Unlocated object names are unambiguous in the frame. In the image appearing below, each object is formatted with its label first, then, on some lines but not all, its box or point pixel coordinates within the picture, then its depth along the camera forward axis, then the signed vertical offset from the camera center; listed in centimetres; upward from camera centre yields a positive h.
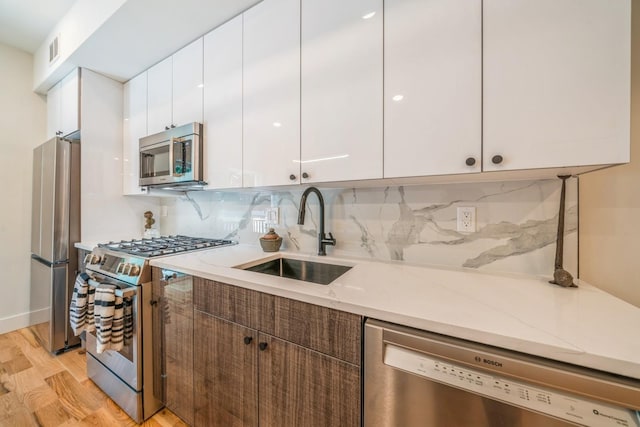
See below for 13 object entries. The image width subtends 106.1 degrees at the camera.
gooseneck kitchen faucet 134 -7
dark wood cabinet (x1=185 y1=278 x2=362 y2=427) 79 -58
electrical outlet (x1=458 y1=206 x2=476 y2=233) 116 -3
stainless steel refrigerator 199 -20
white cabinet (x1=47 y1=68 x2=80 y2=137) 211 +101
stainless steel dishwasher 51 -42
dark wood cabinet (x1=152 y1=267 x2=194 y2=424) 122 -68
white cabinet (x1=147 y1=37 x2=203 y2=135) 171 +94
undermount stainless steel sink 138 -34
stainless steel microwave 164 +41
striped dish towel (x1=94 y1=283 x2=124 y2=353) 131 -59
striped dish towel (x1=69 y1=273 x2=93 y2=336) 148 -59
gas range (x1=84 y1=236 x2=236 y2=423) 135 -70
